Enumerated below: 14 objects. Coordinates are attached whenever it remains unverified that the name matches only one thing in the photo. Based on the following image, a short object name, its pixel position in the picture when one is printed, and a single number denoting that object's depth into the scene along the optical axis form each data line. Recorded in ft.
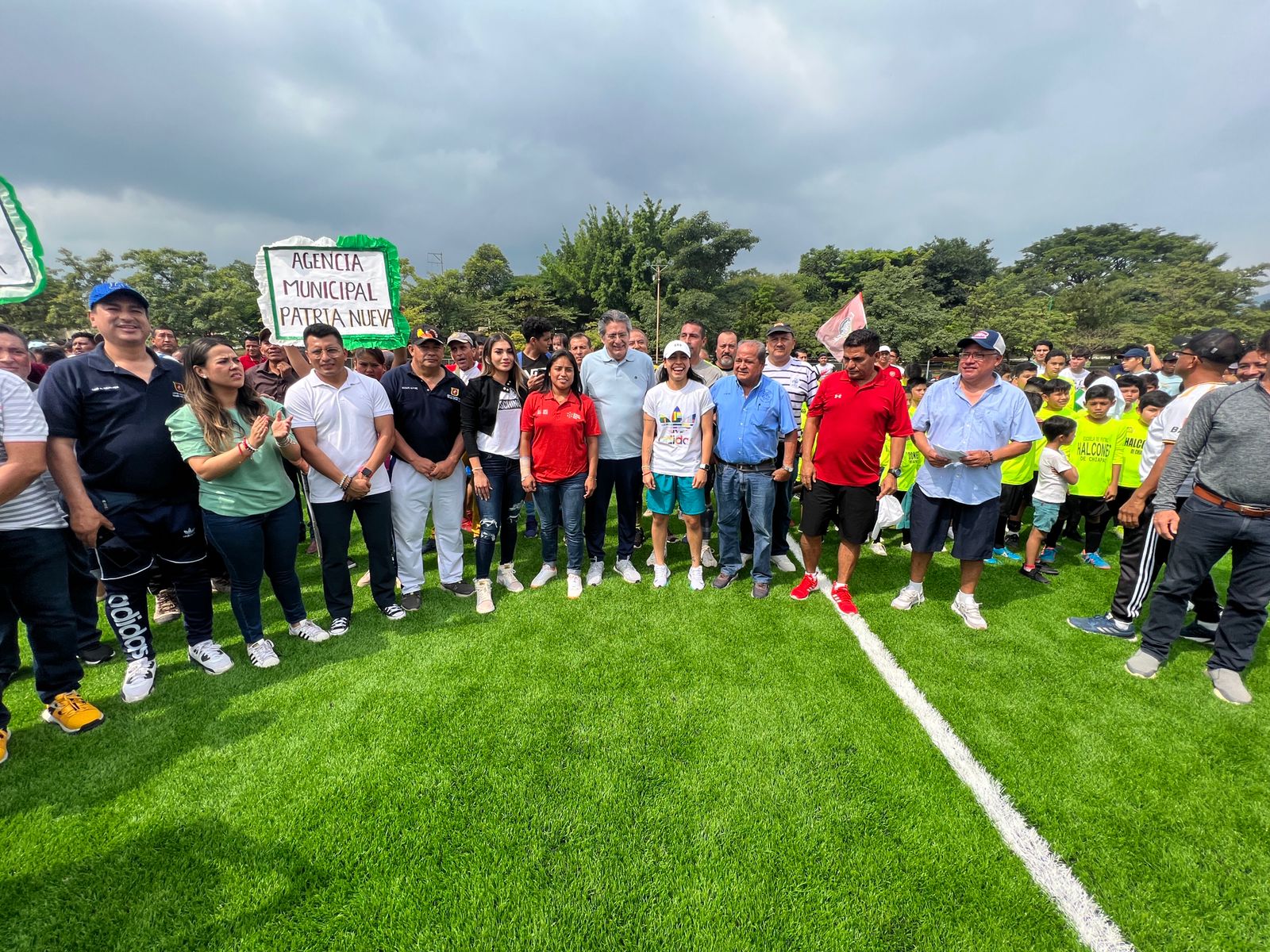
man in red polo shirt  12.91
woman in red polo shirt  13.75
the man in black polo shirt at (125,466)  9.02
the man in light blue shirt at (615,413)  15.08
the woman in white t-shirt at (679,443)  14.28
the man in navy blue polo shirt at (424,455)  13.33
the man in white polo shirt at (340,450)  11.62
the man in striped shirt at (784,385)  16.39
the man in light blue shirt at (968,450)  12.22
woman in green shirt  9.69
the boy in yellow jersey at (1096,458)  16.44
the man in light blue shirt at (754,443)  13.84
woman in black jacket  13.89
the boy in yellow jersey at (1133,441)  16.17
